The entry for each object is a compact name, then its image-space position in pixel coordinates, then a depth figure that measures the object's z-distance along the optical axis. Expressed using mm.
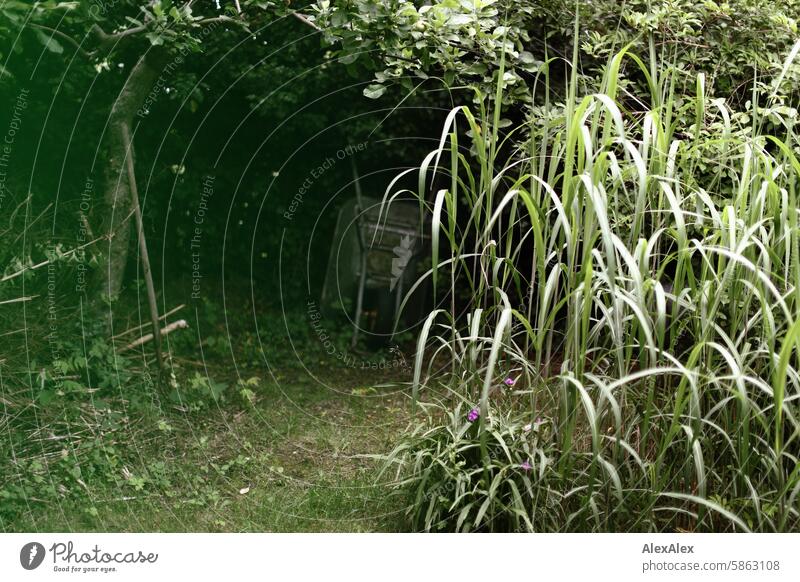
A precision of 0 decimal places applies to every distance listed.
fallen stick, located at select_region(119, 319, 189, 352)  2891
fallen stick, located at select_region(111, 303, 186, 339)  2877
